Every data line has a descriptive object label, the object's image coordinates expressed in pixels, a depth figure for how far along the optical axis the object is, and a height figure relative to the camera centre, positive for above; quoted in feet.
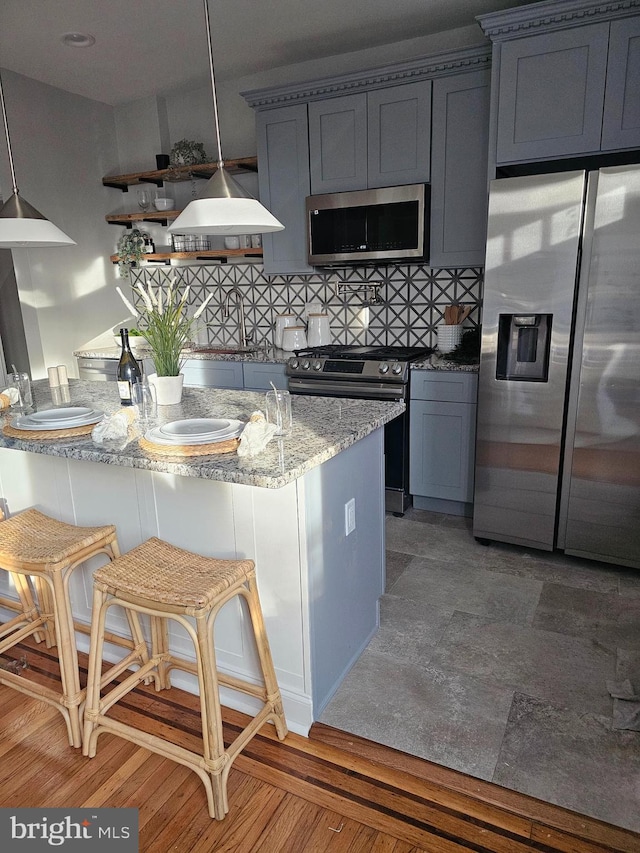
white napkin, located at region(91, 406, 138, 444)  6.07 -1.33
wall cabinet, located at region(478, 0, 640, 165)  8.67 +3.15
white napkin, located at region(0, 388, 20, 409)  7.62 -1.24
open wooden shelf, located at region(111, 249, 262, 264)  13.91 +1.00
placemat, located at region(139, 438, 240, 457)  5.55 -1.43
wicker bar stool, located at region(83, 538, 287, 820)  4.99 -2.82
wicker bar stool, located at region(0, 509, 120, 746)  5.82 -2.61
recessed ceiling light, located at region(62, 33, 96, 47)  11.54 +5.09
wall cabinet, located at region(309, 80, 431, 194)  11.25 +3.00
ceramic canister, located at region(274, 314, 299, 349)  14.15 -0.66
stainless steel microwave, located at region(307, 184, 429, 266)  11.49 +1.32
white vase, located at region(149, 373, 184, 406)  7.63 -1.17
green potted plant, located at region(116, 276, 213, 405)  7.17 -0.53
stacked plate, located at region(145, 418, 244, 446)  5.76 -1.37
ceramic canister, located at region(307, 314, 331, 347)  13.66 -0.85
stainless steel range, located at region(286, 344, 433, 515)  11.30 -1.74
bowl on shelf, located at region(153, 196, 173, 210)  15.05 +2.37
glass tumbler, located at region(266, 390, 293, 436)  6.03 -1.18
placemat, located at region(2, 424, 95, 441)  6.34 -1.43
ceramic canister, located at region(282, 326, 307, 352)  13.78 -1.03
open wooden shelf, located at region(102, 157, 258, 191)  13.58 +3.01
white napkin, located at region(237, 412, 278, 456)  5.38 -1.31
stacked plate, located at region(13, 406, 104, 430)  6.56 -1.36
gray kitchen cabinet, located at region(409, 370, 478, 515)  11.02 -2.77
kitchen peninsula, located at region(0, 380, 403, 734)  5.66 -2.34
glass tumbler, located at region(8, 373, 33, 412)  7.73 -1.13
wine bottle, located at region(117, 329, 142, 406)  7.91 -0.93
